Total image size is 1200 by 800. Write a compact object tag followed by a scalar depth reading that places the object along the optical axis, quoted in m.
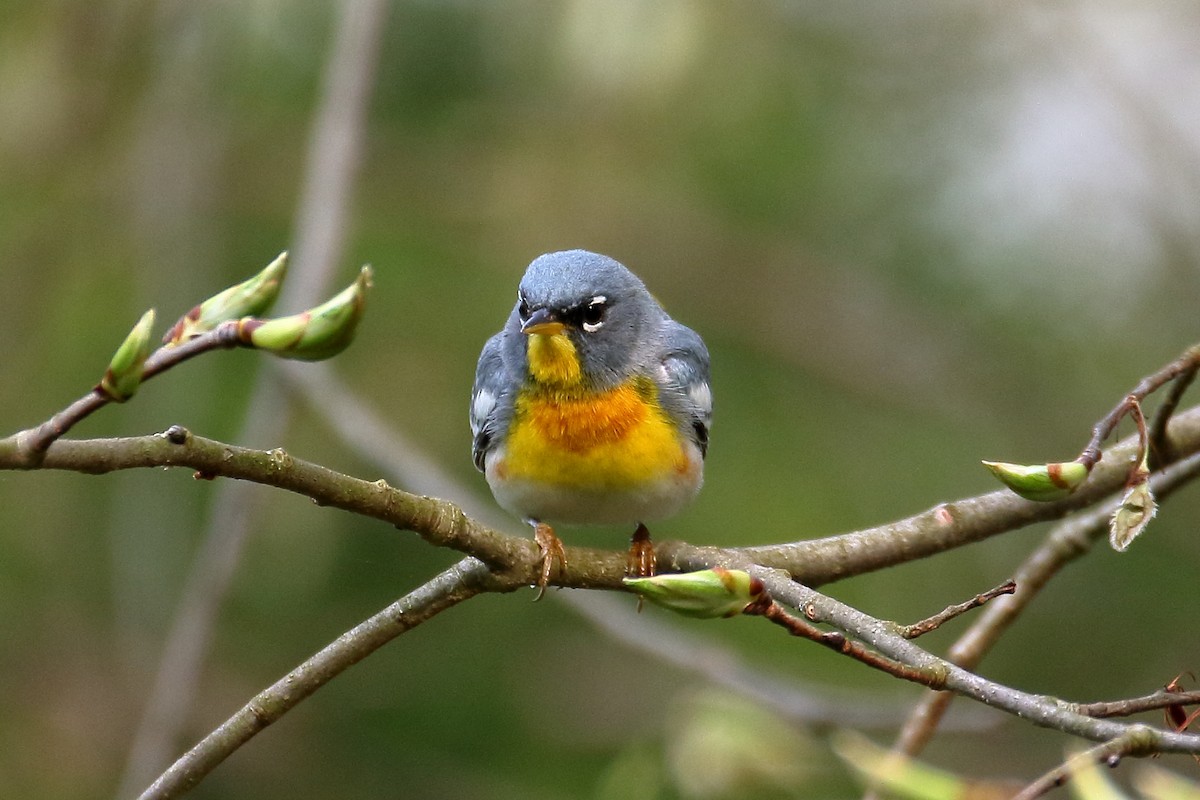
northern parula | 7.79
